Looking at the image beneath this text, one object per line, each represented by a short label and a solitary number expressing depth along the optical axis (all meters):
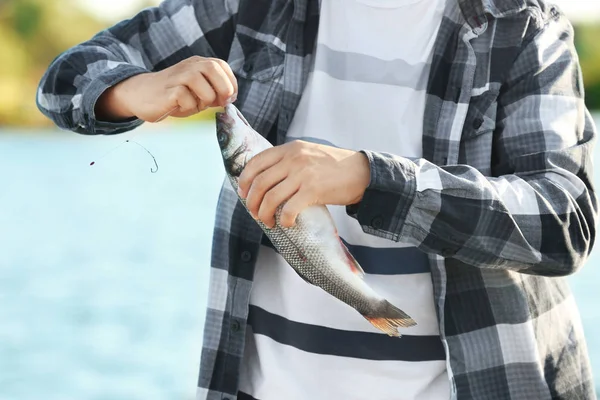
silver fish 1.99
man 2.01
